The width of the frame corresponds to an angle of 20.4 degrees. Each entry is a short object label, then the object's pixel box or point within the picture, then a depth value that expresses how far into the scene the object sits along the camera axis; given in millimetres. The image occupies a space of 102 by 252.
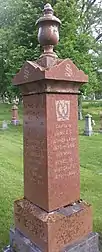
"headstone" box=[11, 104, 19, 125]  17688
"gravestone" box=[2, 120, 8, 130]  15941
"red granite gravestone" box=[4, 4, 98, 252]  2812
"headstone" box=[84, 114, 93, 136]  13312
